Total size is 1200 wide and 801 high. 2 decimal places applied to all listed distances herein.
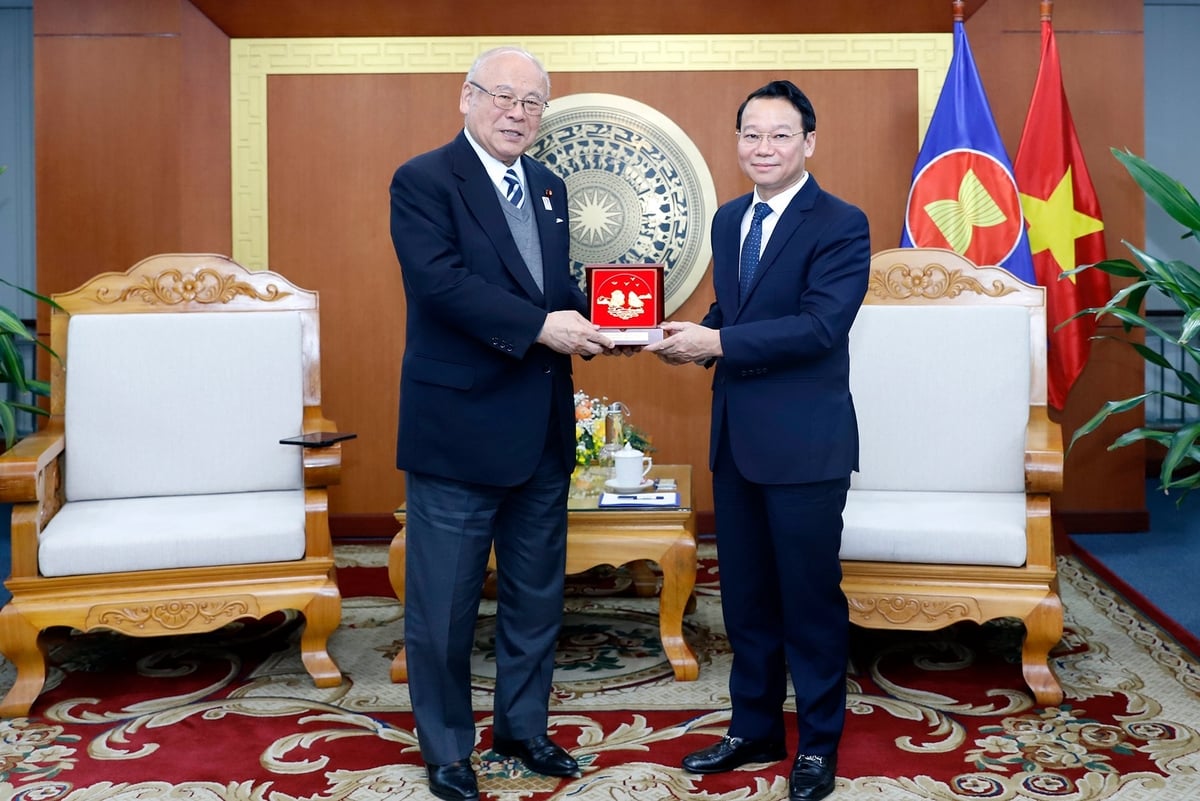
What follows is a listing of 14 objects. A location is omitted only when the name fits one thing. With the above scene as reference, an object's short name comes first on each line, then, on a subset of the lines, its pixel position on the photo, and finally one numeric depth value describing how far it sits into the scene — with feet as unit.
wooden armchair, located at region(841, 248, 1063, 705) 9.53
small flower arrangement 11.68
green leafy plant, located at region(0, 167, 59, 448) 10.66
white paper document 10.16
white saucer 10.76
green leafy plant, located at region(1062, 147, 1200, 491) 9.50
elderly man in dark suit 7.13
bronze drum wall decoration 15.40
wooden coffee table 10.02
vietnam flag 14.19
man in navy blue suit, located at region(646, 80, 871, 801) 7.06
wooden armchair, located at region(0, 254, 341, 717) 9.41
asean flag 13.83
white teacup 10.79
